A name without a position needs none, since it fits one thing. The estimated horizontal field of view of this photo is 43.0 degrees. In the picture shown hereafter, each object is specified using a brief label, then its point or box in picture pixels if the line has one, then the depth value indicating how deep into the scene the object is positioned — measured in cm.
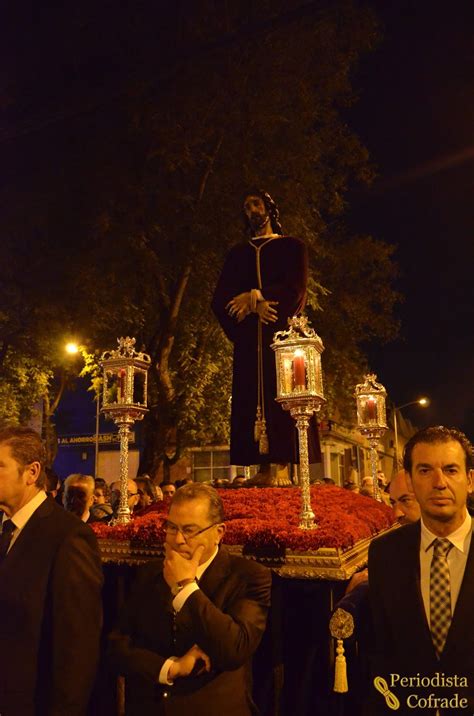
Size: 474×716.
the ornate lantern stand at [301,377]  536
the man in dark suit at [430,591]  274
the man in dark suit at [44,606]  293
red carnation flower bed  457
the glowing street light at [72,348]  1713
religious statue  684
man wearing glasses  294
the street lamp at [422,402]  3460
